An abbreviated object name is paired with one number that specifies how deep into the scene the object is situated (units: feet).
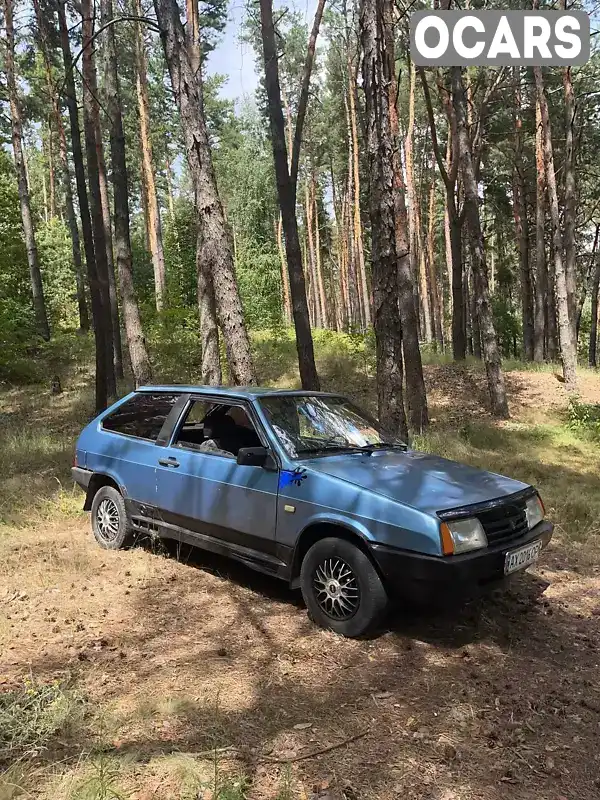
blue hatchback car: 12.83
